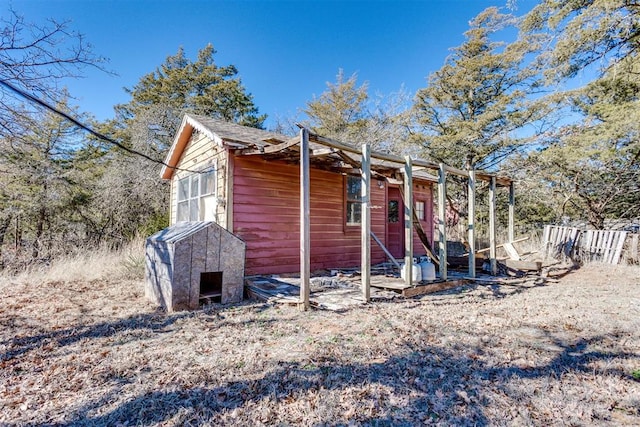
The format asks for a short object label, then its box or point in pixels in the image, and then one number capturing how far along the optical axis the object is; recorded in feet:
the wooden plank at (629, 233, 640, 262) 27.14
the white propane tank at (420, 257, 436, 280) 19.33
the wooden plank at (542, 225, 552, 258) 33.76
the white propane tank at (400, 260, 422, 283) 18.78
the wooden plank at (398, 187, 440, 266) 20.34
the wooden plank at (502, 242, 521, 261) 24.60
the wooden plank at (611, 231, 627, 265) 27.59
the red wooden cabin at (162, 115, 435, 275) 19.93
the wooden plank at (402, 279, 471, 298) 17.06
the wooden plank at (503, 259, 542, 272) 24.11
